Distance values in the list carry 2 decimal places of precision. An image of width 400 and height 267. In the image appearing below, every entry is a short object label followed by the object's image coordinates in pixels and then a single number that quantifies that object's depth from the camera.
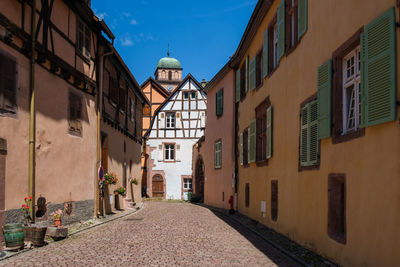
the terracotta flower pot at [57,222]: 10.77
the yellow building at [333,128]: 5.66
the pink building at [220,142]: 21.89
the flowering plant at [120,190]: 19.45
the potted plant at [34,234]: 9.35
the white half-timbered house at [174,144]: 36.66
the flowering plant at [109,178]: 16.78
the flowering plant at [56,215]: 10.76
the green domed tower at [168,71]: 80.31
